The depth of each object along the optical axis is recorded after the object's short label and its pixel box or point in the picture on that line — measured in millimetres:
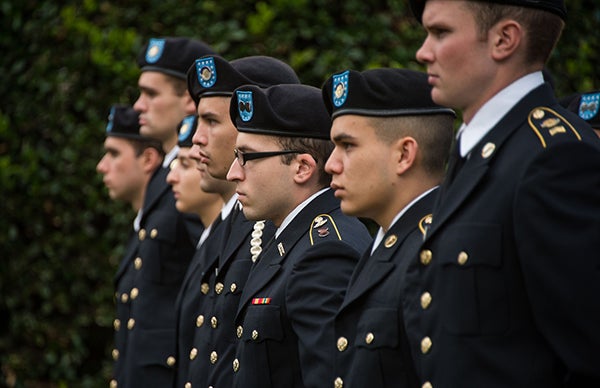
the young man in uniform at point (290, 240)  6636
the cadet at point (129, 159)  12280
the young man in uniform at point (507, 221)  4647
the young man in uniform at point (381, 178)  5891
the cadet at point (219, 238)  8108
